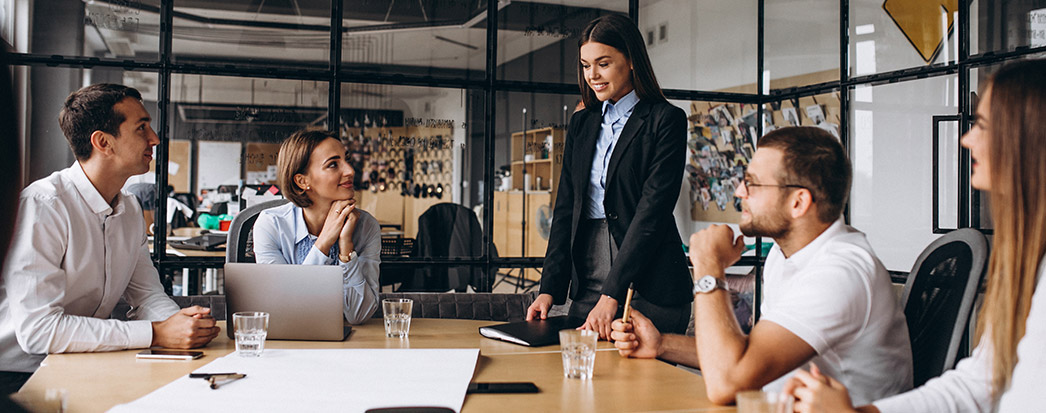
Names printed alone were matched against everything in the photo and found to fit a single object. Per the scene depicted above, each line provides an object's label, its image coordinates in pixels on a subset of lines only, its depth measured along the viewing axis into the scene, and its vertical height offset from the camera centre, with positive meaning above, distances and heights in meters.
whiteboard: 3.63 +0.26
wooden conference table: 1.35 -0.32
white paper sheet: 1.32 -0.32
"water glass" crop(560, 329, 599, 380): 1.53 -0.26
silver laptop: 1.90 -0.20
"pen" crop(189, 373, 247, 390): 1.45 -0.31
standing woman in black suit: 2.39 +0.09
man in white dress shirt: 1.81 -0.12
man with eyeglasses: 1.42 -0.14
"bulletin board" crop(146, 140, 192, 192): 3.46 +0.25
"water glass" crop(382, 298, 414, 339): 2.02 -0.26
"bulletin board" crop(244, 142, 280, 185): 3.67 +0.28
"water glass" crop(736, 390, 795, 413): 1.13 -0.27
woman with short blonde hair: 2.36 -0.02
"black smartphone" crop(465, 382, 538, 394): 1.42 -0.32
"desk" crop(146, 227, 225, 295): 3.53 -0.27
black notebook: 1.91 -0.29
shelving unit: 3.89 +0.13
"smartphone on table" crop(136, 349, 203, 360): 1.70 -0.31
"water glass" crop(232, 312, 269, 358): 1.70 -0.26
